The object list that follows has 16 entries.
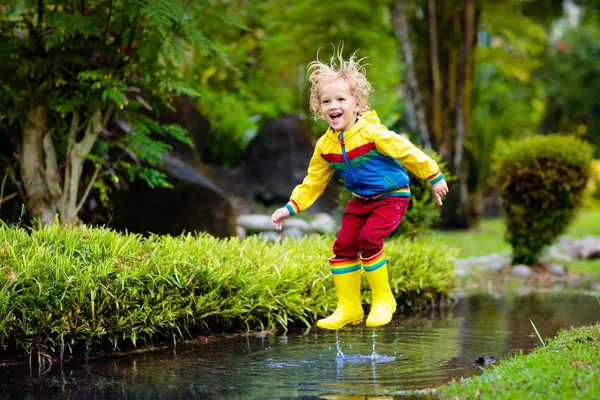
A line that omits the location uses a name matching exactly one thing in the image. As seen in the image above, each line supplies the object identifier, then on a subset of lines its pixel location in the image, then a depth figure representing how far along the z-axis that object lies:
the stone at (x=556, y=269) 9.32
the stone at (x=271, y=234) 10.22
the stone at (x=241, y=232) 10.29
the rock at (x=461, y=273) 8.89
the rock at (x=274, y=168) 13.11
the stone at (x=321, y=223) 10.55
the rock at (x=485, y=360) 4.47
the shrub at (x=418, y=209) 7.44
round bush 8.51
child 4.44
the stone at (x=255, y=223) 10.91
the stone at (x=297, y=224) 11.05
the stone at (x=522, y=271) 9.06
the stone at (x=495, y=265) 9.35
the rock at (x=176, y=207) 8.19
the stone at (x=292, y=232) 10.52
